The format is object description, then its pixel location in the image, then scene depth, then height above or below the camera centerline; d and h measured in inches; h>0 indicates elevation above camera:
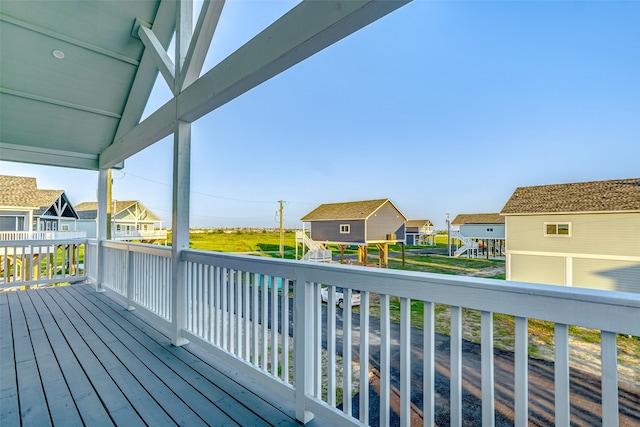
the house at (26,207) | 413.4 +21.0
